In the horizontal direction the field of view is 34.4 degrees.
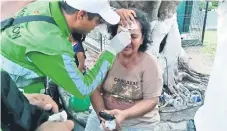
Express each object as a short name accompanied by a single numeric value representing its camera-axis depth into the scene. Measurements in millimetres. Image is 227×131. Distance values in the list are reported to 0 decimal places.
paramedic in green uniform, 1249
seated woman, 1510
